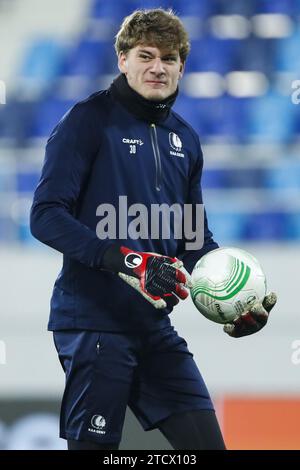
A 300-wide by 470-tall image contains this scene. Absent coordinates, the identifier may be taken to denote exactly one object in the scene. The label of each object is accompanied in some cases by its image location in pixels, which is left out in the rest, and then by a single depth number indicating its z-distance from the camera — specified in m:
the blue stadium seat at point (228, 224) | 15.59
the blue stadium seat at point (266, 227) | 15.58
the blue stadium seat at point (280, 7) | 17.84
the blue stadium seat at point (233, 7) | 17.97
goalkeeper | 5.99
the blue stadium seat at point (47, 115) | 17.28
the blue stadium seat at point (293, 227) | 15.66
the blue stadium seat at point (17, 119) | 17.39
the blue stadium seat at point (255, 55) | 17.66
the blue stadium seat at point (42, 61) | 18.23
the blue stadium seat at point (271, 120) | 16.95
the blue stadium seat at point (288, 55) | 17.72
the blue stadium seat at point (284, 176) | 16.34
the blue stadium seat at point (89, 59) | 18.00
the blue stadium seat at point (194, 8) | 18.05
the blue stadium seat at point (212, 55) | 17.75
